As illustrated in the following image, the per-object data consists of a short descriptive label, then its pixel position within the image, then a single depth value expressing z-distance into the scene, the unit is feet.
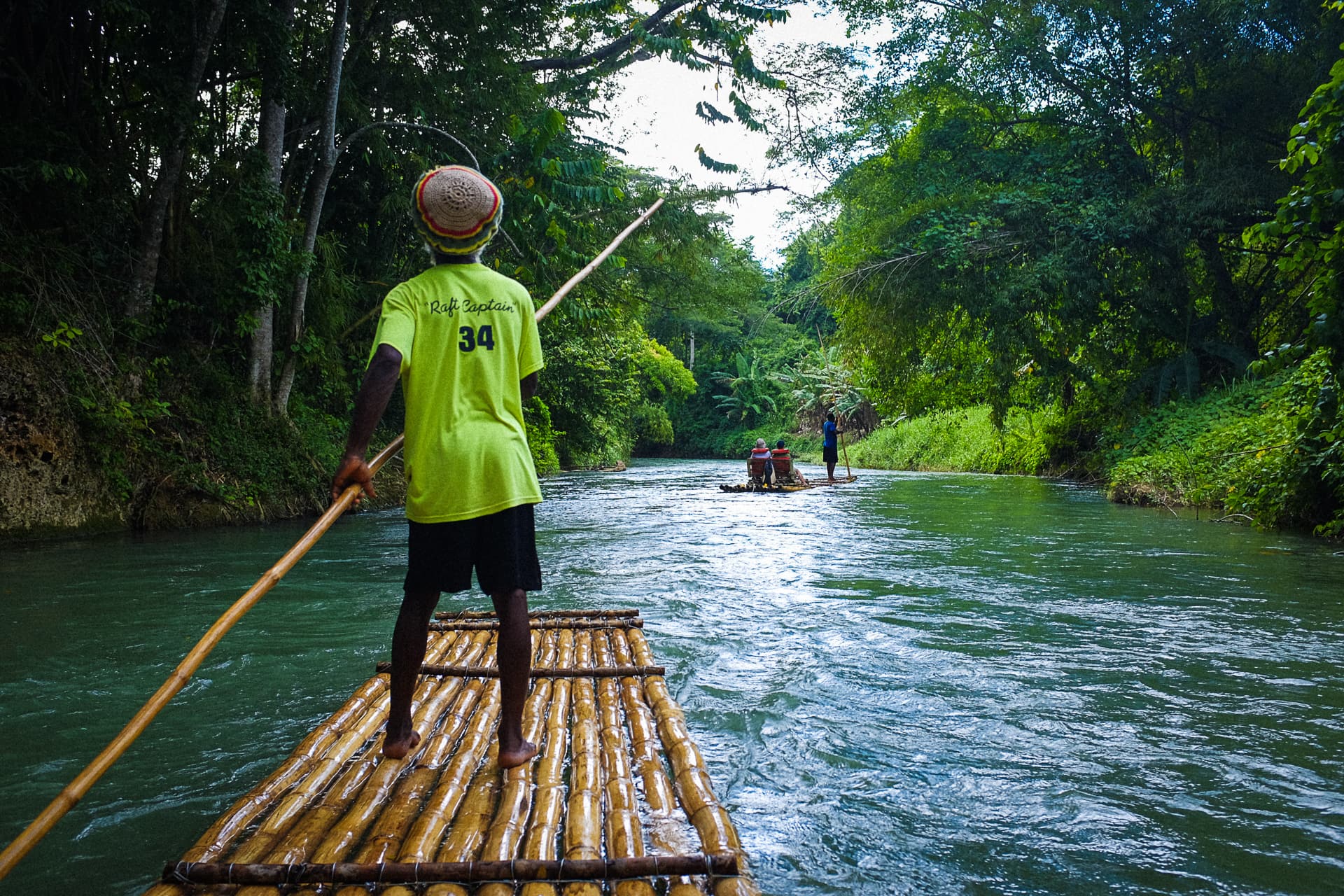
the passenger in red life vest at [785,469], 52.24
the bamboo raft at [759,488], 49.88
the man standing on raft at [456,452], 7.81
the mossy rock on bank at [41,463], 25.23
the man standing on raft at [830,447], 56.75
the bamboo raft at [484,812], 5.91
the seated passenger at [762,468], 50.83
